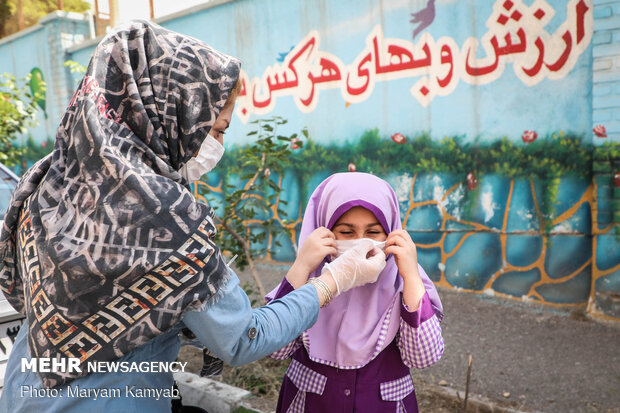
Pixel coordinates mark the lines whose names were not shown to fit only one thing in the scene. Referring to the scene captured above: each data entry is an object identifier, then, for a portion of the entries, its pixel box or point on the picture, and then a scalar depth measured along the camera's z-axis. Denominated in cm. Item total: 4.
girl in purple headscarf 151
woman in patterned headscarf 101
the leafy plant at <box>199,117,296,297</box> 292
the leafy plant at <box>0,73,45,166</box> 528
